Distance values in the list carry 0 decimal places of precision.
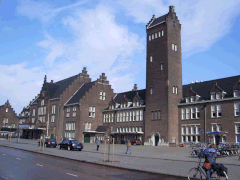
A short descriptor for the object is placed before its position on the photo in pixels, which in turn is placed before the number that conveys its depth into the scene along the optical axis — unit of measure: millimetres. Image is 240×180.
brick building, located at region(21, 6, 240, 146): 42875
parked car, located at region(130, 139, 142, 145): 50994
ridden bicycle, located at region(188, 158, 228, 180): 10297
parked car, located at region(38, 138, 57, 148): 39469
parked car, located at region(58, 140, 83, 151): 32094
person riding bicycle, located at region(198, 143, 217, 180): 10180
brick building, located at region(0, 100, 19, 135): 99381
